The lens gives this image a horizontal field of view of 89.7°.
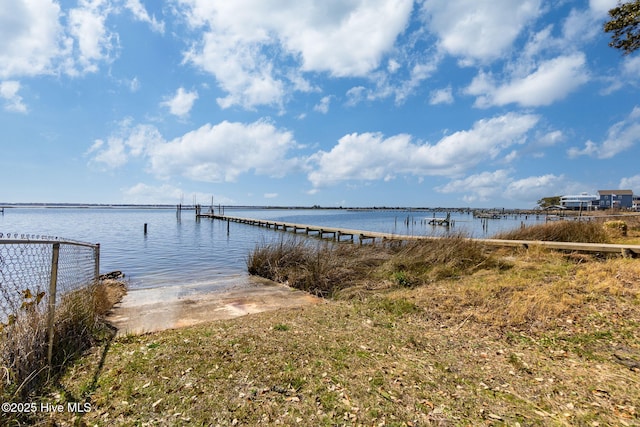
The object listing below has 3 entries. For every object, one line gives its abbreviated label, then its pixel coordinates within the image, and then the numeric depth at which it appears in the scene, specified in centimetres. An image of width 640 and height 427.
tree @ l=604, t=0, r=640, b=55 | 1170
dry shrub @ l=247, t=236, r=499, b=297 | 851
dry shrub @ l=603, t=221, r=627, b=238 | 1536
